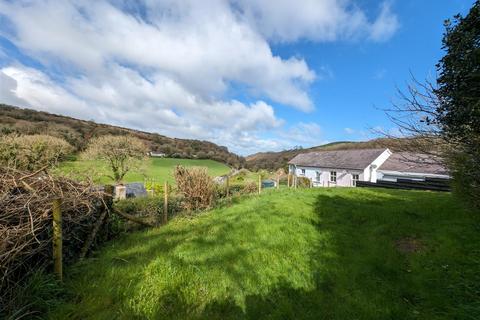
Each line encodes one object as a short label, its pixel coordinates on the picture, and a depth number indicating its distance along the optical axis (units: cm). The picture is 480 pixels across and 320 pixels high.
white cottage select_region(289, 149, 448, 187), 2409
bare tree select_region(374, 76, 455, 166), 690
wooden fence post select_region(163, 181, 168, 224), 750
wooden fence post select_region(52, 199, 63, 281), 333
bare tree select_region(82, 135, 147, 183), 2191
